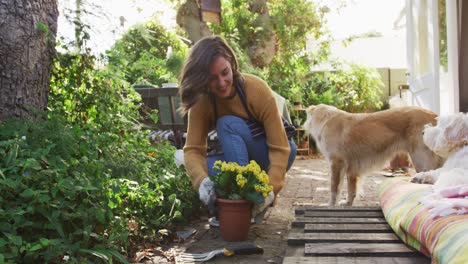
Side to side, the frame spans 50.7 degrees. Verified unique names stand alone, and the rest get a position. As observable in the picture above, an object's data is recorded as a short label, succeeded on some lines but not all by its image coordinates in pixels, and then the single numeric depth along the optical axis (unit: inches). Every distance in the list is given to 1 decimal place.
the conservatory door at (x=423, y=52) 223.9
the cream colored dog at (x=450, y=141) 109.4
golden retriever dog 161.6
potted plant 120.2
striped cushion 68.4
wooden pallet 86.0
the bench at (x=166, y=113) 219.4
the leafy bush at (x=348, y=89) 456.4
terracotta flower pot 122.3
